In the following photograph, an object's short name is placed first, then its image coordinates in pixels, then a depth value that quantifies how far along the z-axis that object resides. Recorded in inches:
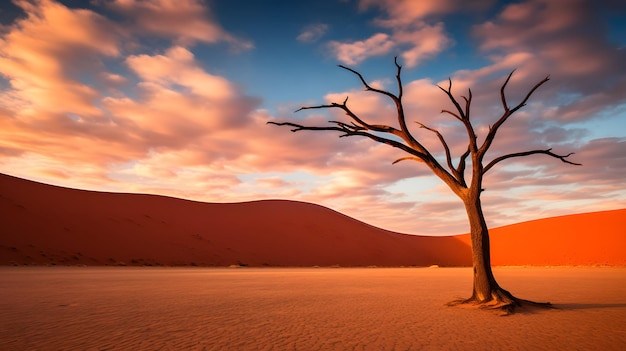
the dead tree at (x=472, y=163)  318.7
